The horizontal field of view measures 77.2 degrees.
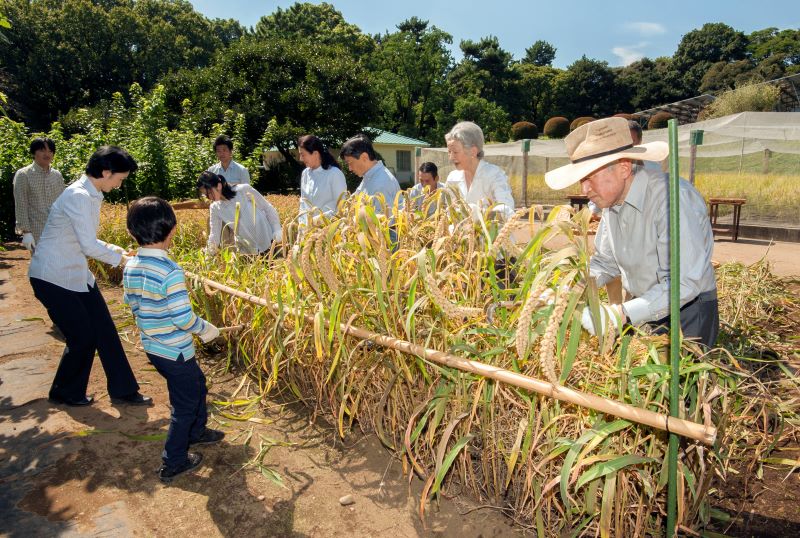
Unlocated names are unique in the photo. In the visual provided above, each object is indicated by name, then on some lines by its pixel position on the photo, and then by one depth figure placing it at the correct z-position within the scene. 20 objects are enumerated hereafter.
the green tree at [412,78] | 28.89
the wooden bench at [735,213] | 8.54
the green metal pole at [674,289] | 1.36
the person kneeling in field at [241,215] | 4.08
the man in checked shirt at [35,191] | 4.85
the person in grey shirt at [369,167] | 3.72
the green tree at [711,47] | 51.41
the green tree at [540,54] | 64.38
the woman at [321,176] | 4.10
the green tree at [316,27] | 35.84
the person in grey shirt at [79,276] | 2.84
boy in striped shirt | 2.27
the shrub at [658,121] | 30.18
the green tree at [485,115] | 29.34
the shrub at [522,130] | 34.50
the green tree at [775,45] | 49.25
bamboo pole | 1.38
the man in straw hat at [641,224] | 1.89
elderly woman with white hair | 3.10
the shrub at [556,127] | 35.88
